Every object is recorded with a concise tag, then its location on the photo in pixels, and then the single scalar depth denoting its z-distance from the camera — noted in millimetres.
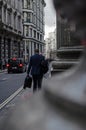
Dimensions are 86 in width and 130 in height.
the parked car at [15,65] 18566
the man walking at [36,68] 5527
